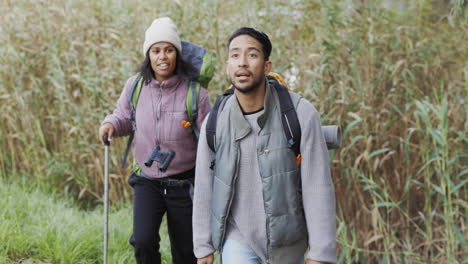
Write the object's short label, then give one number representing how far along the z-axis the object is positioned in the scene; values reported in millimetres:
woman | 3137
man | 2125
